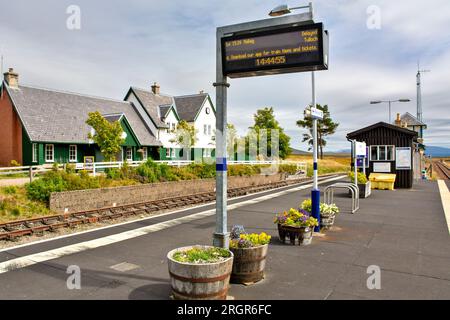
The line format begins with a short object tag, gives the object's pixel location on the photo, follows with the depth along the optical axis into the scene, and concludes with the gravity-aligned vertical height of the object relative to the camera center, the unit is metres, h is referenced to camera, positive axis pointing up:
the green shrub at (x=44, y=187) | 15.01 -1.31
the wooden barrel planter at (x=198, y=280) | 5.21 -1.91
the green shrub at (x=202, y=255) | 5.61 -1.69
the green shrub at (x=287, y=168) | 35.84 -1.34
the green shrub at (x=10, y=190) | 15.06 -1.39
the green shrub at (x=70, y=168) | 17.88 -0.52
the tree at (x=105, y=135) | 27.36 +1.91
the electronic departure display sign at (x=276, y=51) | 6.13 +1.98
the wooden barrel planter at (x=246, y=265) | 6.51 -2.09
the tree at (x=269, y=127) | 50.28 +4.38
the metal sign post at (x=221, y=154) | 6.59 +0.05
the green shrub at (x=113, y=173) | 19.66 -0.92
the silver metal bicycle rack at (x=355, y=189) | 13.64 -1.52
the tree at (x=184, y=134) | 37.91 +2.60
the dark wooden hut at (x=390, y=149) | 24.95 +0.44
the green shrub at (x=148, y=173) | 21.17 -0.97
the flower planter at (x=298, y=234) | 9.09 -2.13
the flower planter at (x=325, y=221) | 10.97 -2.12
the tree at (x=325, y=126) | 70.56 +6.21
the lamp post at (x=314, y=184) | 10.28 -0.88
